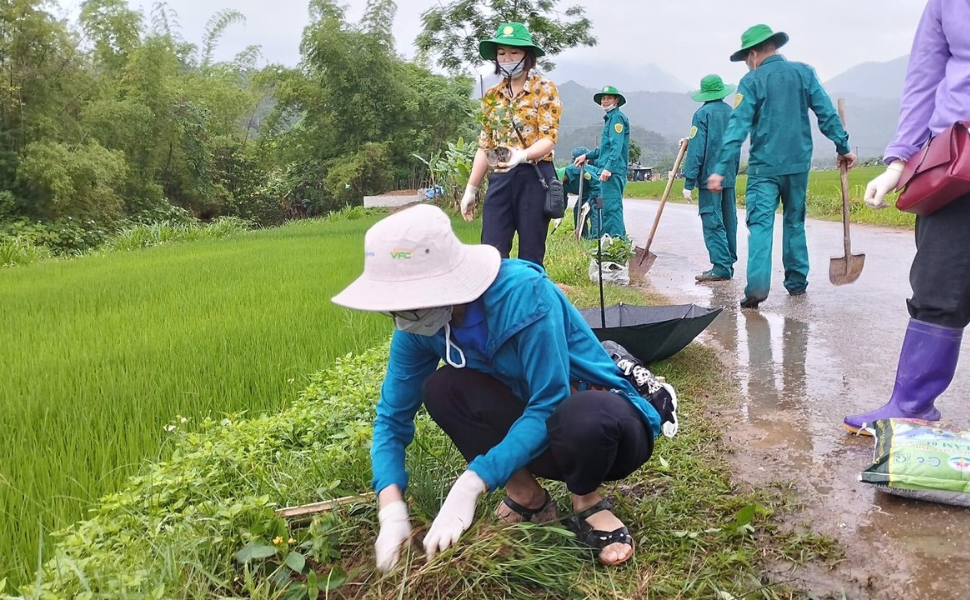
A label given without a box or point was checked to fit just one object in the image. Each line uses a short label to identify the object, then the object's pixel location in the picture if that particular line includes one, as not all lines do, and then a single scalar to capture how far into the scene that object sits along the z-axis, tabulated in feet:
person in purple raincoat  6.82
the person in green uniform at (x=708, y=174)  18.03
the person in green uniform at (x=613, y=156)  22.52
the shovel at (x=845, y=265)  14.75
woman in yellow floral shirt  12.17
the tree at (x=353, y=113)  63.31
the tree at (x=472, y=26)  44.93
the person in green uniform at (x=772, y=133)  14.15
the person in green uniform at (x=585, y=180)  24.02
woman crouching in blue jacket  4.94
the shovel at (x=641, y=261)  18.19
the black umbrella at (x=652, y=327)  9.11
